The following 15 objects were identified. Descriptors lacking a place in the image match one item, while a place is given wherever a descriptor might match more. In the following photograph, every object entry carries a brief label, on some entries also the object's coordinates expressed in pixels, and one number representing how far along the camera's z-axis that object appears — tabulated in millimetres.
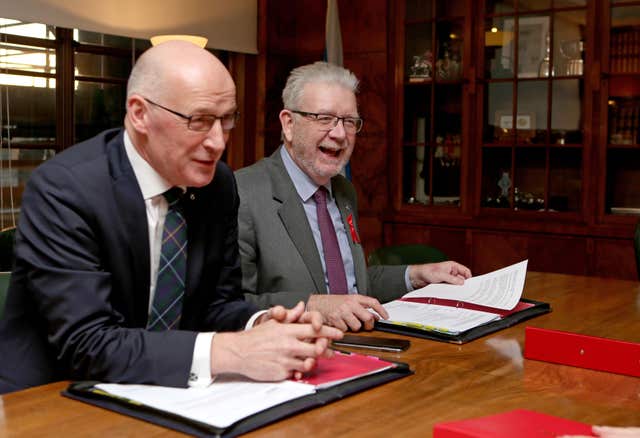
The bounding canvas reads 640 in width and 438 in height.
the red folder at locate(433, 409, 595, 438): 1107
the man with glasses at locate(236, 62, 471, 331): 2311
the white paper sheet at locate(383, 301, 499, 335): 1887
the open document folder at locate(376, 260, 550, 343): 1882
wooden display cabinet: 4676
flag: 5379
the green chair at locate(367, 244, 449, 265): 2953
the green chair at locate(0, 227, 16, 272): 2365
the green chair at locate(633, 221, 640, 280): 3068
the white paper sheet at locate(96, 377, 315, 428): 1192
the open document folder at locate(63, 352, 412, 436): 1178
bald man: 1368
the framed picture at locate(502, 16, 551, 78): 4934
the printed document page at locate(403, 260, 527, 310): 2133
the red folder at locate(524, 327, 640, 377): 1575
